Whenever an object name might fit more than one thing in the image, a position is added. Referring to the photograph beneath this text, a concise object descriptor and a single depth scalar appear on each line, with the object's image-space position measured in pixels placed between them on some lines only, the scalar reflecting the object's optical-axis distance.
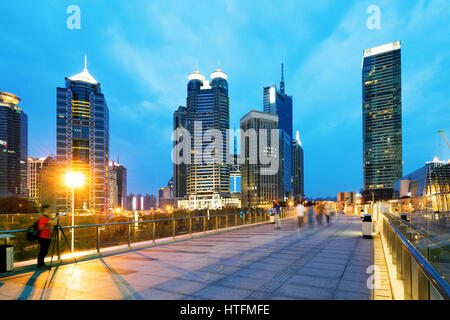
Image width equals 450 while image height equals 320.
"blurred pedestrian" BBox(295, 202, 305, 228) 18.34
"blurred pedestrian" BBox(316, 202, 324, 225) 21.64
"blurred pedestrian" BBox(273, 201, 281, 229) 19.47
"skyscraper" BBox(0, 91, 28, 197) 185.75
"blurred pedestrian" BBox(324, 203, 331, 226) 22.03
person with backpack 7.32
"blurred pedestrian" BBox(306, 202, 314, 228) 19.64
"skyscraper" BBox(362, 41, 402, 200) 171.00
